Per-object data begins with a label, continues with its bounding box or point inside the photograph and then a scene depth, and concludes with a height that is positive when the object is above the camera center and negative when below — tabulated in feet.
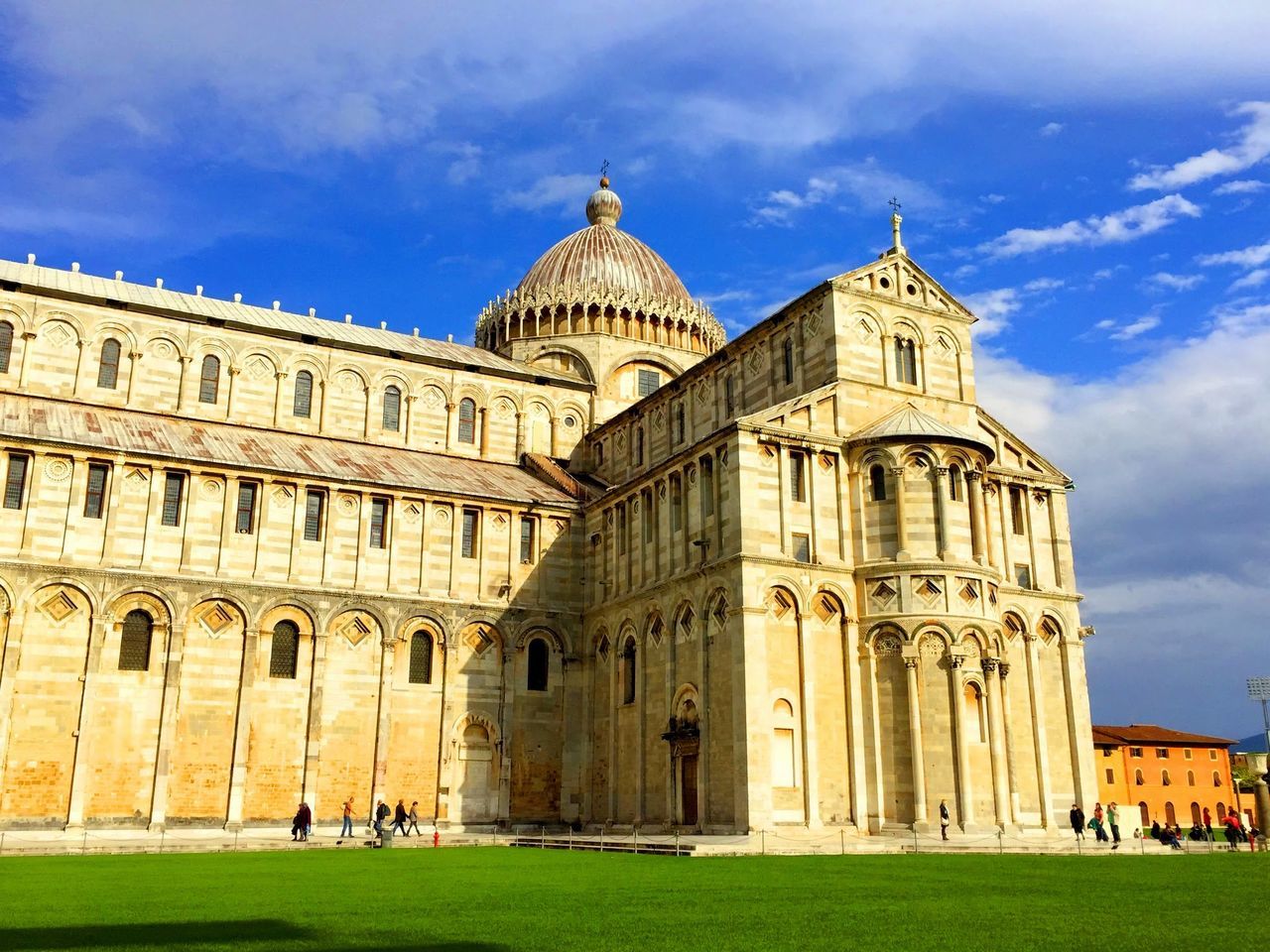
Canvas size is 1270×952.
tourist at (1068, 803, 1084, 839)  113.39 -3.93
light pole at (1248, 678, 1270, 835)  122.01 -2.42
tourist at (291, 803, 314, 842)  114.52 -4.25
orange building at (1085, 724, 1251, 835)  284.20 +1.47
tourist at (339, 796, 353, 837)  122.01 -4.67
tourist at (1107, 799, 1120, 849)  108.00 -4.15
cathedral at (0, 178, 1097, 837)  117.19 +20.09
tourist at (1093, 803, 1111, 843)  114.42 -4.89
